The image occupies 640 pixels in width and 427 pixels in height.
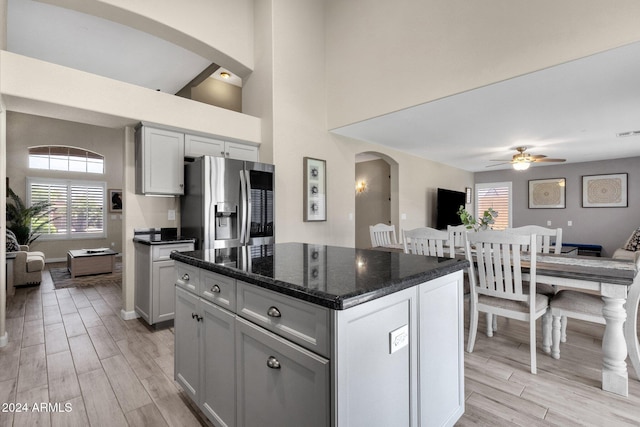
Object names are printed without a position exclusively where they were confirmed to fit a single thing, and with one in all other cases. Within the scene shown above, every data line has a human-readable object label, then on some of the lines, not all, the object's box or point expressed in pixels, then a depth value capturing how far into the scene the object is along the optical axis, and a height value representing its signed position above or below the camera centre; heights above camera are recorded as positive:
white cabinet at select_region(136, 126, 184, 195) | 3.16 +0.54
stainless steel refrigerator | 3.22 +0.10
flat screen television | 6.68 +0.09
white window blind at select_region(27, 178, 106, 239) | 7.15 +0.18
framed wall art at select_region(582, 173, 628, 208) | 6.08 +0.41
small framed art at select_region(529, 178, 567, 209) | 6.79 +0.40
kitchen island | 0.98 -0.50
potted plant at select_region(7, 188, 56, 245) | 6.28 -0.12
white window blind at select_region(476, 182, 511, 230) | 7.62 +0.29
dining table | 1.93 -0.59
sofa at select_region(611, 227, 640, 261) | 5.04 -0.62
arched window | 7.07 +1.29
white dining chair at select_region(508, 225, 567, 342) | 2.75 -0.29
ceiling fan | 4.91 +0.82
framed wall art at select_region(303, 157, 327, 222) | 4.21 +0.30
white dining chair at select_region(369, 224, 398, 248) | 3.94 -0.31
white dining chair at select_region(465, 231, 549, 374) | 2.20 -0.57
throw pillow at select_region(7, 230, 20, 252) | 4.93 -0.52
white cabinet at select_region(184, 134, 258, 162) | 3.51 +0.78
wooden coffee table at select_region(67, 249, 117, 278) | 5.33 -0.89
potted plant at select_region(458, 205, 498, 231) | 3.39 -0.09
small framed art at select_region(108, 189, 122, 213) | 7.95 +0.30
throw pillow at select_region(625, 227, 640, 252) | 5.11 -0.54
